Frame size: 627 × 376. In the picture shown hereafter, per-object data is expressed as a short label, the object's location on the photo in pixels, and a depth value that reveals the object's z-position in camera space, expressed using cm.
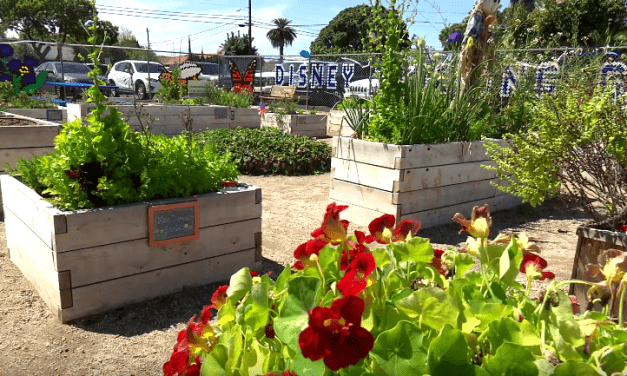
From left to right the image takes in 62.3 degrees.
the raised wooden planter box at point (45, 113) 831
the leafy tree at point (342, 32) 6228
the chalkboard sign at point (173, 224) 308
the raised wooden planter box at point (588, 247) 231
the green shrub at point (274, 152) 775
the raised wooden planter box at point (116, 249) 285
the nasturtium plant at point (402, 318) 81
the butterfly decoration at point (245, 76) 1723
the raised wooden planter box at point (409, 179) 461
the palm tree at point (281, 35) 7825
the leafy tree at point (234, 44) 6499
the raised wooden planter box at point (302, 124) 1234
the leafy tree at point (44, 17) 4319
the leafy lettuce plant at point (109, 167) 296
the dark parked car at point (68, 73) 1992
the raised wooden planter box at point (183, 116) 1046
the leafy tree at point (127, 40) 5694
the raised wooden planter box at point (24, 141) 509
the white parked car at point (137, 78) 2189
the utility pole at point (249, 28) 4912
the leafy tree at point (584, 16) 2188
